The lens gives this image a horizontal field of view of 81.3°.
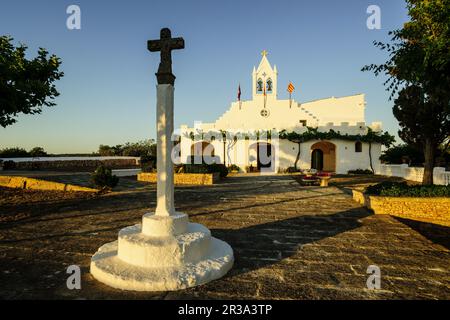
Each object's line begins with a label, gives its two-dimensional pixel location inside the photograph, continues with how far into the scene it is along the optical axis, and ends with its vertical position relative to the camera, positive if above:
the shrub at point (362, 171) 22.88 -0.87
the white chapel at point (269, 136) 23.77 +2.37
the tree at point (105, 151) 33.78 +1.29
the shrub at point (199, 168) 15.09 -0.42
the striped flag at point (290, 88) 26.61 +7.45
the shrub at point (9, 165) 19.83 -0.34
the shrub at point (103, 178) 10.52 -0.71
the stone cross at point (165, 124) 3.67 +0.52
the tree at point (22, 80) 7.57 +2.47
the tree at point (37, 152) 25.88 +0.86
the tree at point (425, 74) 7.38 +3.02
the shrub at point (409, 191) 7.42 -0.85
